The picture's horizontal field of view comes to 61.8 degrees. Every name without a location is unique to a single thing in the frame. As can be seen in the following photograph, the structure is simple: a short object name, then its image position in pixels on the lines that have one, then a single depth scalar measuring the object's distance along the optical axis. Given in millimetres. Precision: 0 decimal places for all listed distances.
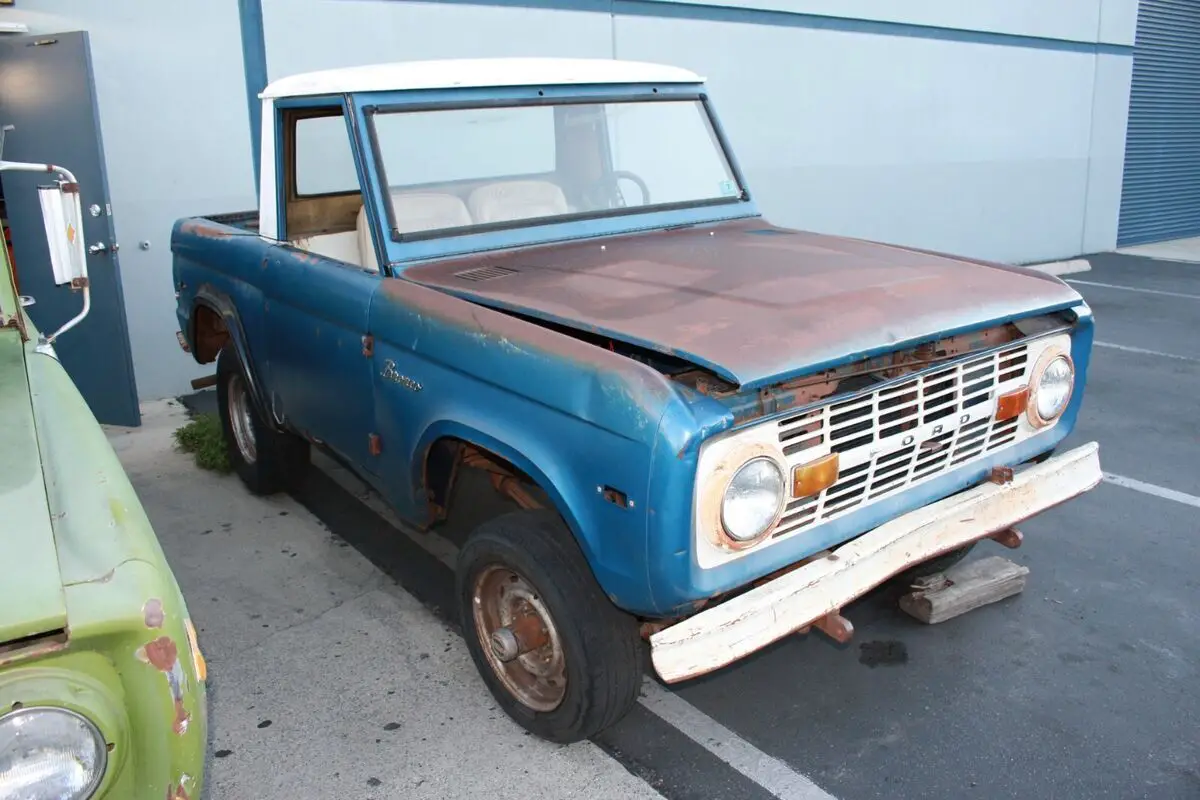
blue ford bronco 2441
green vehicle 1437
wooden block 3547
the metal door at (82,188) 5266
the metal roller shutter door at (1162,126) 13289
